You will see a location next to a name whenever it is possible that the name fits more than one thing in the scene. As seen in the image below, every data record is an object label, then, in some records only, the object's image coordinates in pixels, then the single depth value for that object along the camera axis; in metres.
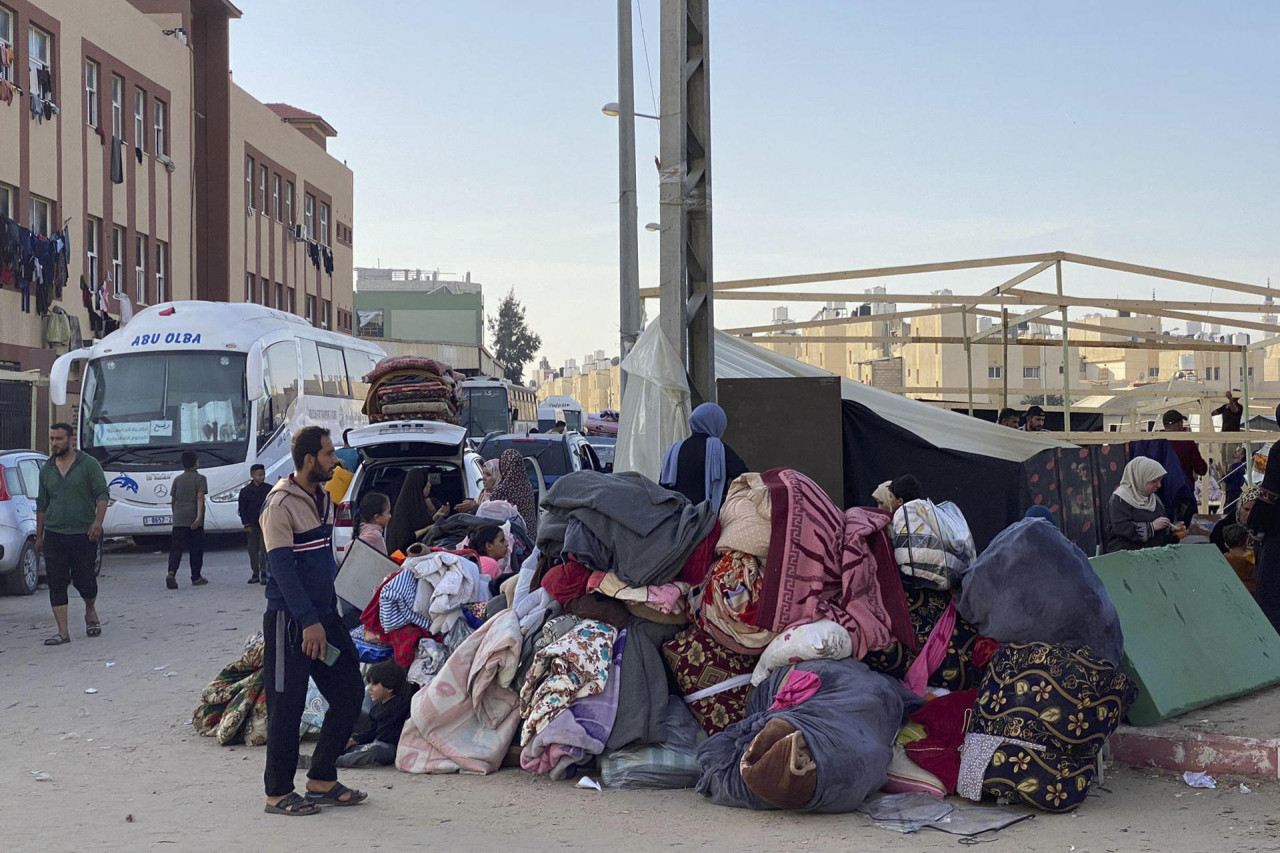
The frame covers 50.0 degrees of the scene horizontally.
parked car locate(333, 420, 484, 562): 13.66
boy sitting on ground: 7.62
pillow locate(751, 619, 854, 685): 7.03
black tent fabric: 10.29
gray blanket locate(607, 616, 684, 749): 7.15
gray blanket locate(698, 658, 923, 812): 6.33
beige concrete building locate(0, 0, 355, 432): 26.30
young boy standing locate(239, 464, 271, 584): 16.31
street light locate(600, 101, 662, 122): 19.69
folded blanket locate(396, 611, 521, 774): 7.41
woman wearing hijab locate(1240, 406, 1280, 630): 9.06
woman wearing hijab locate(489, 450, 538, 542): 14.02
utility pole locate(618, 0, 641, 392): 18.36
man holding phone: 6.34
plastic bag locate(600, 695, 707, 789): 7.04
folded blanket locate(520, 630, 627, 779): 7.11
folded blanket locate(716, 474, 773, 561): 7.46
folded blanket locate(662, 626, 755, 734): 7.28
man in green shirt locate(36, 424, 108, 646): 11.82
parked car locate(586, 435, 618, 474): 29.20
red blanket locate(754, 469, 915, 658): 7.24
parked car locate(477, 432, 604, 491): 21.03
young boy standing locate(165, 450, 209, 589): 16.44
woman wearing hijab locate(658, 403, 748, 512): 8.62
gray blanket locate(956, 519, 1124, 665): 6.83
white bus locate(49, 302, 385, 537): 20.02
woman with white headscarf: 10.04
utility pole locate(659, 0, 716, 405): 9.91
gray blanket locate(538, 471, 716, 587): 7.53
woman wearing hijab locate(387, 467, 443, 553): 11.30
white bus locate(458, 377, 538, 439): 39.66
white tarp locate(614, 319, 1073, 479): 9.78
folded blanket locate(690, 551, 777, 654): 7.31
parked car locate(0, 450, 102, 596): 15.05
